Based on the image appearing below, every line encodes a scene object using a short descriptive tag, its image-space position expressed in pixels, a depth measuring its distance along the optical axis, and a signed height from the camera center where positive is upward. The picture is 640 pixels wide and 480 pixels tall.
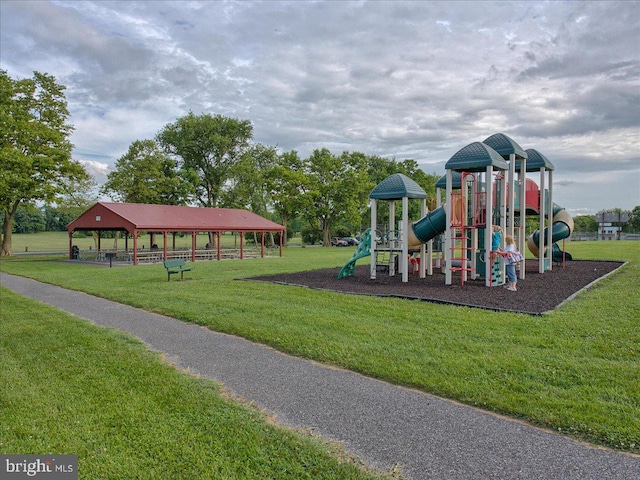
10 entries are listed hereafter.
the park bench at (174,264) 14.75 -0.99
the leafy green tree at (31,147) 26.62 +5.76
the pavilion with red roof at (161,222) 24.69 +0.74
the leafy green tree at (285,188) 44.91 +4.62
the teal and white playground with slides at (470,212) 12.10 +0.61
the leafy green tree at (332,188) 47.41 +4.83
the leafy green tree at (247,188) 44.59 +4.67
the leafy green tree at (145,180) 38.72 +4.77
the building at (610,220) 84.86 +2.43
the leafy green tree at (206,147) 47.03 +9.21
